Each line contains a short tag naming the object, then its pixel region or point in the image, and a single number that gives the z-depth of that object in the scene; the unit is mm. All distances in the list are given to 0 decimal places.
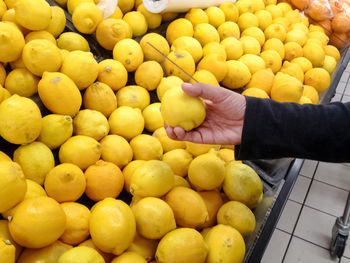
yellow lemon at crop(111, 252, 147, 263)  907
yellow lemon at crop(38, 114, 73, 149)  1156
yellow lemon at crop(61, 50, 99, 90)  1283
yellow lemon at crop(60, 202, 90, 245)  960
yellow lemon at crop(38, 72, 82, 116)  1159
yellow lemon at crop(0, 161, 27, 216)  853
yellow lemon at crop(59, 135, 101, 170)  1144
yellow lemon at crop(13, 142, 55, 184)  1074
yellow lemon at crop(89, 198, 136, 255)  901
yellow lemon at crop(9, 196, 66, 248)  845
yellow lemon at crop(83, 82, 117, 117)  1345
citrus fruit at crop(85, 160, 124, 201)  1105
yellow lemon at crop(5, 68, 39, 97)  1229
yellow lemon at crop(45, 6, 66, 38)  1503
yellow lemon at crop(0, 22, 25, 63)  1194
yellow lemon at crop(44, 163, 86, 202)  1026
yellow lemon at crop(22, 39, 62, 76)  1203
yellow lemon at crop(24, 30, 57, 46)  1363
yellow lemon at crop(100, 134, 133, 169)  1231
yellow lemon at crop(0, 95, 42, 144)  1021
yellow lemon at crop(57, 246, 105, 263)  828
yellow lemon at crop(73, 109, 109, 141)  1252
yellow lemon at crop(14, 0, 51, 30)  1299
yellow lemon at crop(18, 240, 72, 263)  881
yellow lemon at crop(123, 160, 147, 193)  1201
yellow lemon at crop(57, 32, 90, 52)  1504
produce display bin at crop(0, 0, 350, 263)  1145
